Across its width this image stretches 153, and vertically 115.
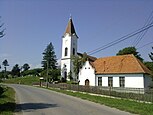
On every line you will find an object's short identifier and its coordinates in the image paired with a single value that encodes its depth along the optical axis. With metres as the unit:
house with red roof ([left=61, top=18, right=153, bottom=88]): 21.53
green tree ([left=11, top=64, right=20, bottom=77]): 85.34
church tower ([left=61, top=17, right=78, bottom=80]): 41.55
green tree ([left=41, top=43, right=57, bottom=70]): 57.59
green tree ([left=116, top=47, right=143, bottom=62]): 36.49
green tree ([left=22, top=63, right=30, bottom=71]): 93.81
